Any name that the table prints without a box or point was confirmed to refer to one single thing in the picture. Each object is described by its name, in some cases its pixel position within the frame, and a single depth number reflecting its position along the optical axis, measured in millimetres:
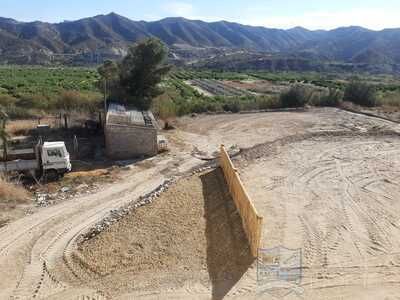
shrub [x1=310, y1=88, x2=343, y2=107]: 42750
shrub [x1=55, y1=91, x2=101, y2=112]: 35906
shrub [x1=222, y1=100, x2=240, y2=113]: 39750
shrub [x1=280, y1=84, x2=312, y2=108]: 41969
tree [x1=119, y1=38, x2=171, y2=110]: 32719
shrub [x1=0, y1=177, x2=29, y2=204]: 16719
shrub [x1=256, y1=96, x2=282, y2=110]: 41875
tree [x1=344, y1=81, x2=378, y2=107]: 43375
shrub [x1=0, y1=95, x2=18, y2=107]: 37656
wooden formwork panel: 11531
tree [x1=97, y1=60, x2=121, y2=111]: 33500
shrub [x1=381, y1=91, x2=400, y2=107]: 43056
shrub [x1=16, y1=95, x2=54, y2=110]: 37719
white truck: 19109
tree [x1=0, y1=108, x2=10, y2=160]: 20827
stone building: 23578
